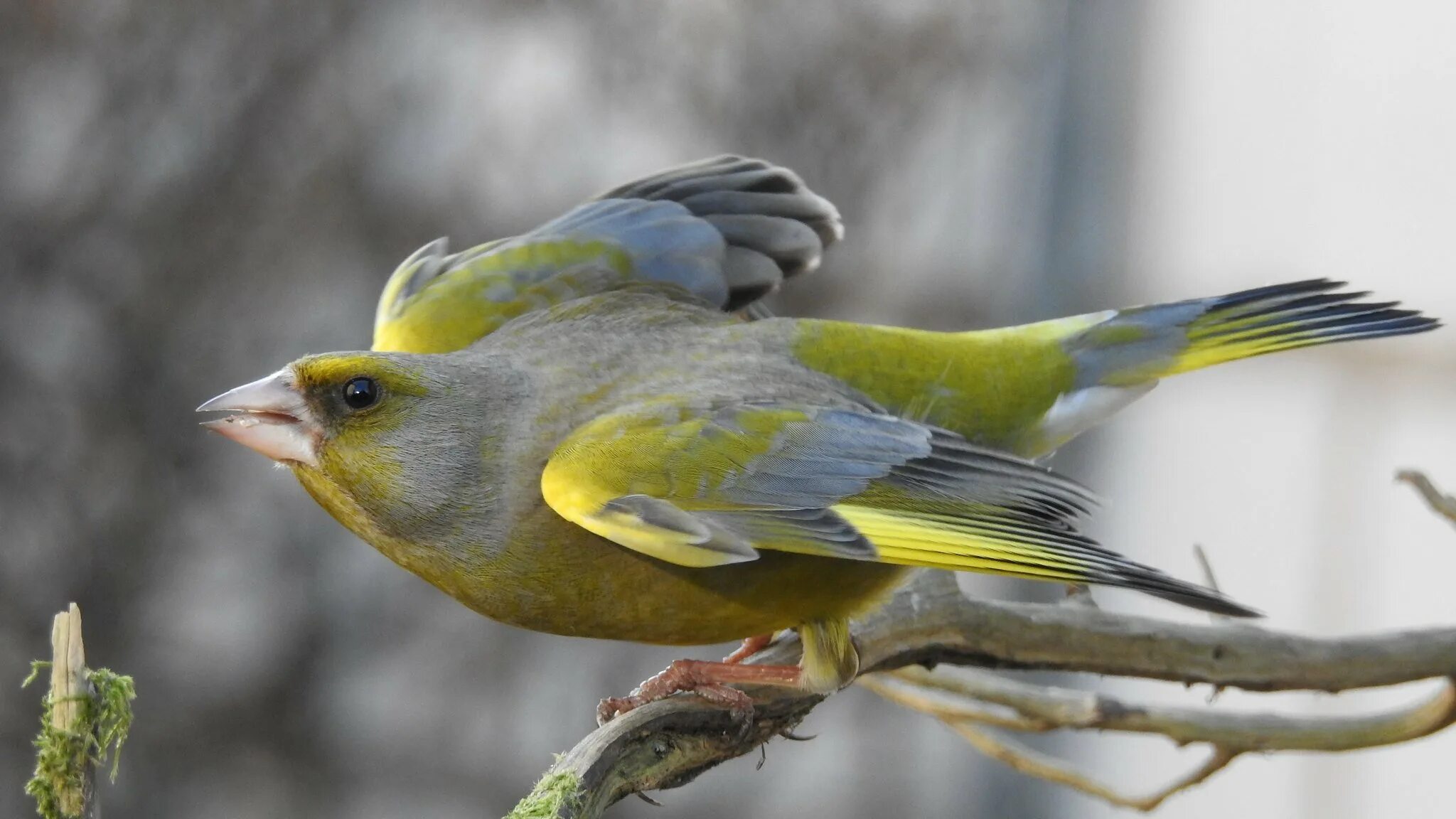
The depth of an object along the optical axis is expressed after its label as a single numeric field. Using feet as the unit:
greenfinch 8.70
